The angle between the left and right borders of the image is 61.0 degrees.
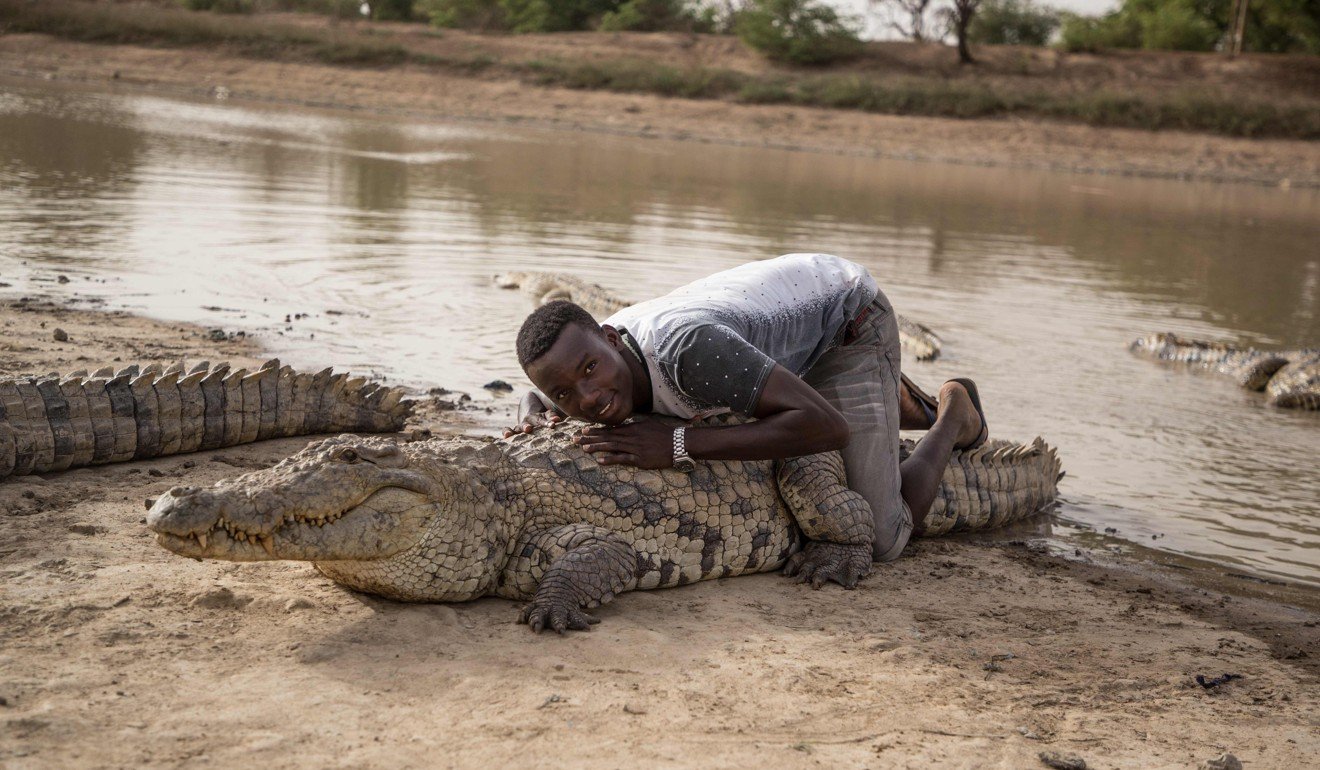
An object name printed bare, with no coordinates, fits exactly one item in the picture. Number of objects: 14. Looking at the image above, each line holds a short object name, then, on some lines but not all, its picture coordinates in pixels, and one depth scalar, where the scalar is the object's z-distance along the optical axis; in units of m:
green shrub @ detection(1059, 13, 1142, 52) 39.81
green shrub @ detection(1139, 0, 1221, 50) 39.75
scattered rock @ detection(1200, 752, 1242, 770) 2.57
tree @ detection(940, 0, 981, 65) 38.03
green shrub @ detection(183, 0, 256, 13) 38.59
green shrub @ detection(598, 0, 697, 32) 41.32
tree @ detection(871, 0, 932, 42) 42.58
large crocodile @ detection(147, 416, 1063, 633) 2.79
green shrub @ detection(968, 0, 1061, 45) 45.81
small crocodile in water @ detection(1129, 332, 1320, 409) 7.45
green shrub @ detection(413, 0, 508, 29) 41.09
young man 3.14
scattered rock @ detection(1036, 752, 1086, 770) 2.54
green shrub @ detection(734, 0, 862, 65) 37.44
